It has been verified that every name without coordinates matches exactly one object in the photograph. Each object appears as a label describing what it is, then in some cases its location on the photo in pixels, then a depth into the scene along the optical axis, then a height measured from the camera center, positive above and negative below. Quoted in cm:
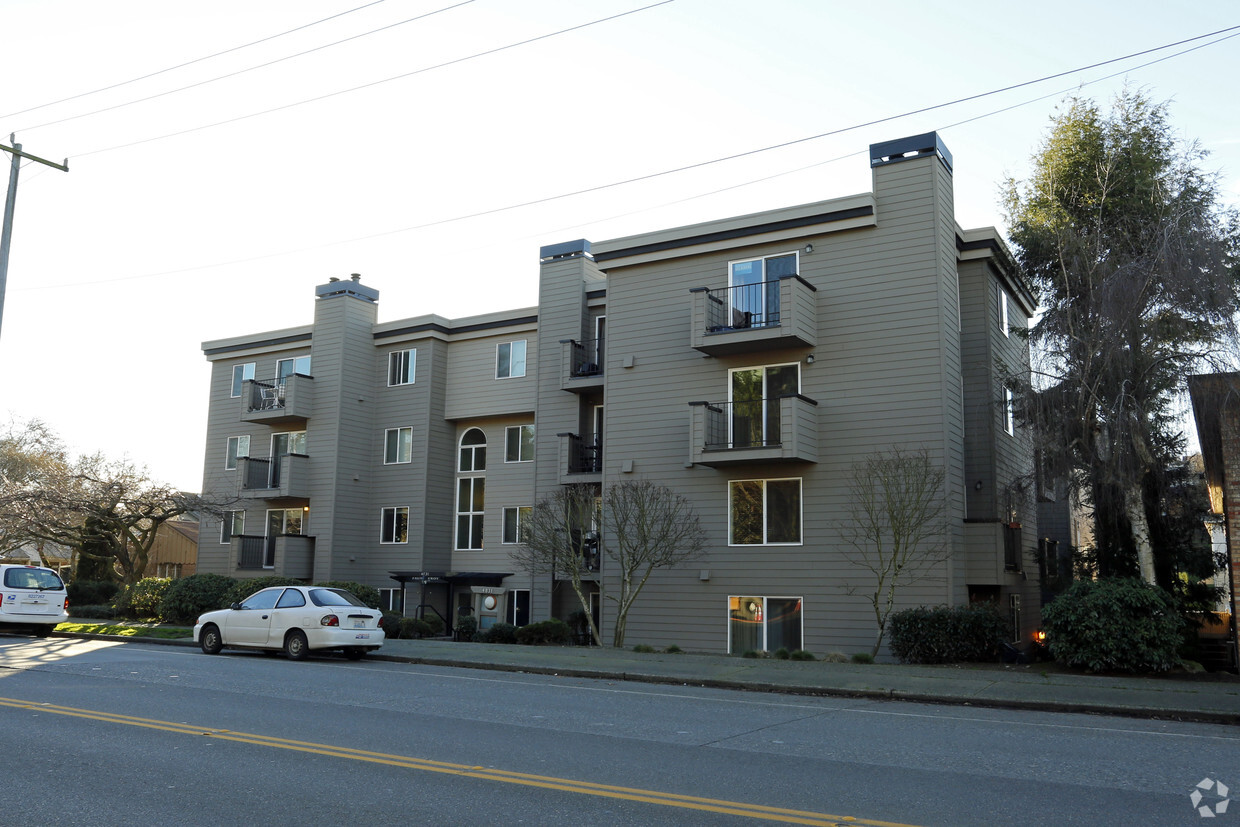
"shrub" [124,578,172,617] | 2902 -31
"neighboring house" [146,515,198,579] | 4950 +172
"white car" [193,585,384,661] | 1850 -64
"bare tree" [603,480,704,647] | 2247 +145
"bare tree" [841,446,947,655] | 1989 +157
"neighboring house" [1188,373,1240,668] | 1534 +285
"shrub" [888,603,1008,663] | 1848 -62
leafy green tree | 1681 +513
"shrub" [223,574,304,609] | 2777 +6
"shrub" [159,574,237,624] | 2784 -30
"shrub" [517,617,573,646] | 2334 -92
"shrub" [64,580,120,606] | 3566 -23
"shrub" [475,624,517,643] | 2473 -102
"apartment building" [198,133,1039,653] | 2131 +467
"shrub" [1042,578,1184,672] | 1602 -43
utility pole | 2131 +816
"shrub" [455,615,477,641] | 2628 -92
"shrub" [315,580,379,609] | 2736 +0
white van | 2264 -28
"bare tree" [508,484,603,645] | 2333 +137
